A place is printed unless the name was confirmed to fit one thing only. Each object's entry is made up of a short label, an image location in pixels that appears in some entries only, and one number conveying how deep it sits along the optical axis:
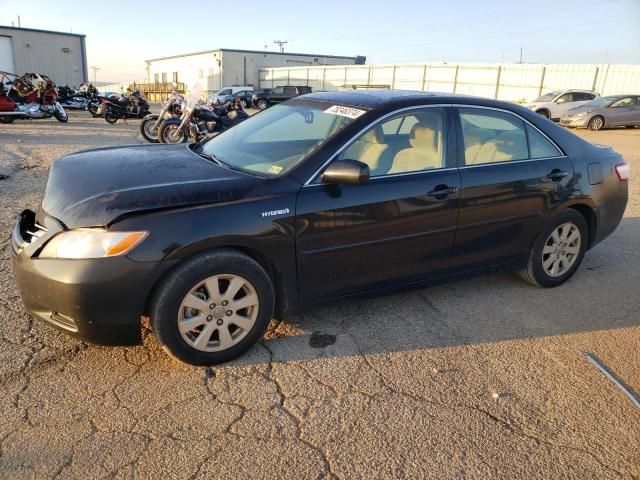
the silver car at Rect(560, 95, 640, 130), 19.78
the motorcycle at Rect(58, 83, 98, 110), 22.94
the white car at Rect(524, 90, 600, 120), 21.38
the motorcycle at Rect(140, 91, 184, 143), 12.14
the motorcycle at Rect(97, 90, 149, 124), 18.33
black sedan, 2.64
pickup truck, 32.81
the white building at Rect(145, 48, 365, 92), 50.91
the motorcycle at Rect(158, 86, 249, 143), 11.21
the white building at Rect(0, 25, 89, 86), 35.97
